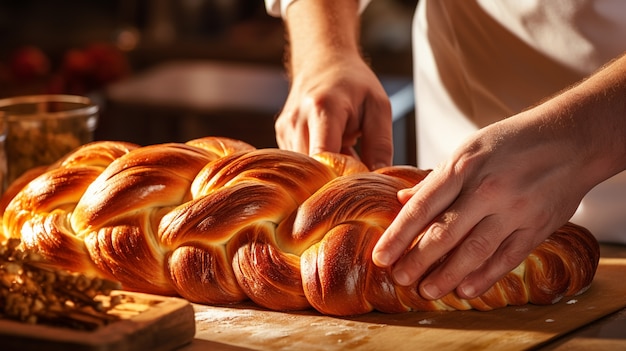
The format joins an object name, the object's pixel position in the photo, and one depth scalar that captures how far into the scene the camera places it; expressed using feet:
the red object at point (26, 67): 7.48
